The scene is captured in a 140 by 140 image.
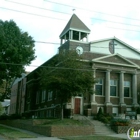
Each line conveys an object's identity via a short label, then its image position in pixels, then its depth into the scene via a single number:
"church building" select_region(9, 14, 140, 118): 39.22
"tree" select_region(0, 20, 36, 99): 36.44
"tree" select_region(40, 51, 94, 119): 30.59
